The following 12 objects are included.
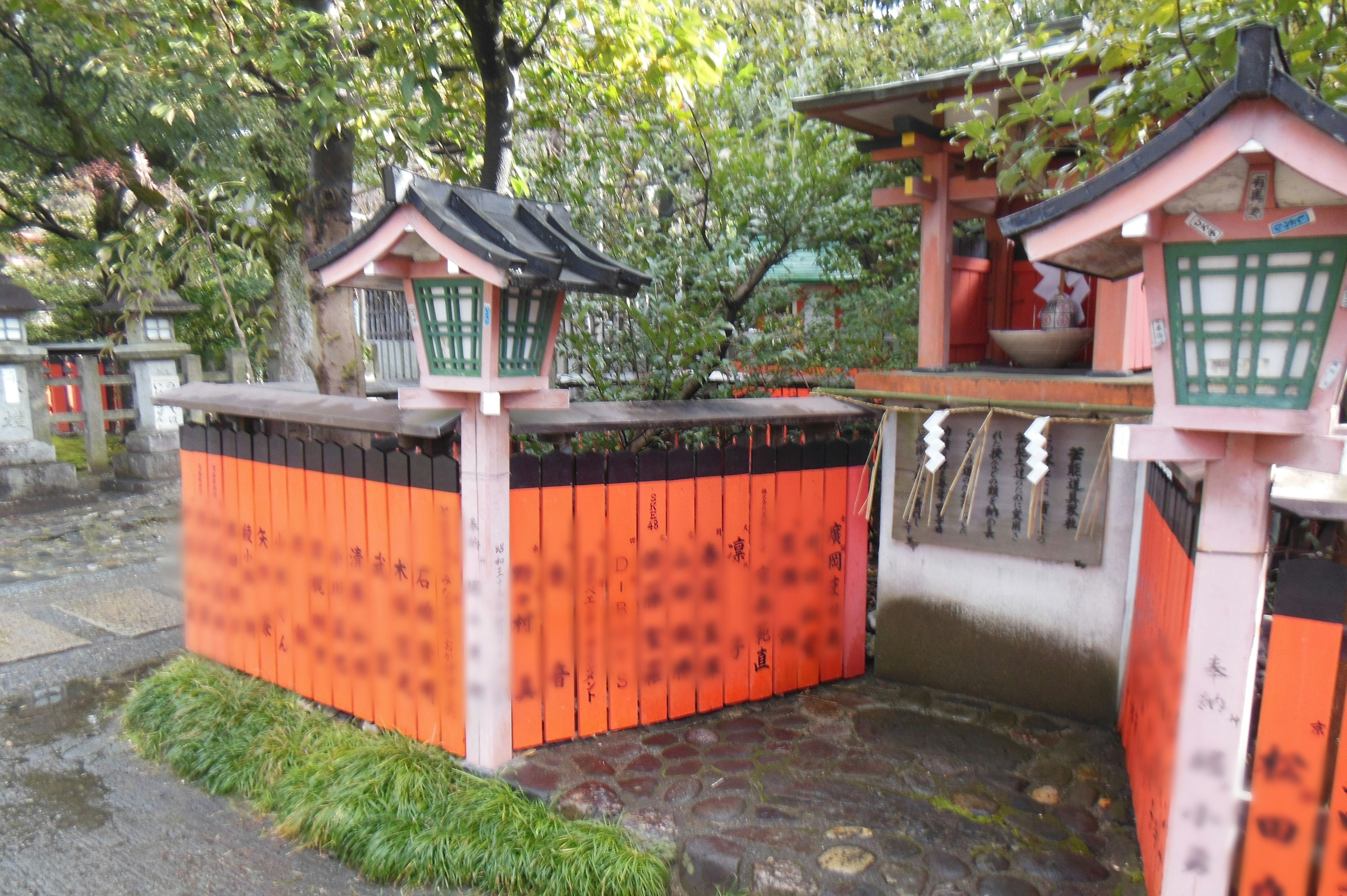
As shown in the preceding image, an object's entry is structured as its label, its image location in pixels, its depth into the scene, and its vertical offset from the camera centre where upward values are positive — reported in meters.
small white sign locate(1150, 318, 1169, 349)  3.00 +0.01
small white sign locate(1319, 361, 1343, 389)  2.78 -0.11
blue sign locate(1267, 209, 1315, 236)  2.73 +0.35
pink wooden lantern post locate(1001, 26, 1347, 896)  2.63 +0.05
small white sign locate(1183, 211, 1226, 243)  2.87 +0.35
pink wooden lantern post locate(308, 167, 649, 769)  4.27 +0.08
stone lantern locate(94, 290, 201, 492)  14.18 -0.92
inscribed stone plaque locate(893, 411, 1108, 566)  5.41 -0.96
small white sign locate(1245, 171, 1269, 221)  2.76 +0.43
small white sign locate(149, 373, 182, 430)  14.74 -1.33
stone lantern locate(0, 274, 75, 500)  12.80 -1.09
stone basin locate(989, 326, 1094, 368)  6.24 -0.06
